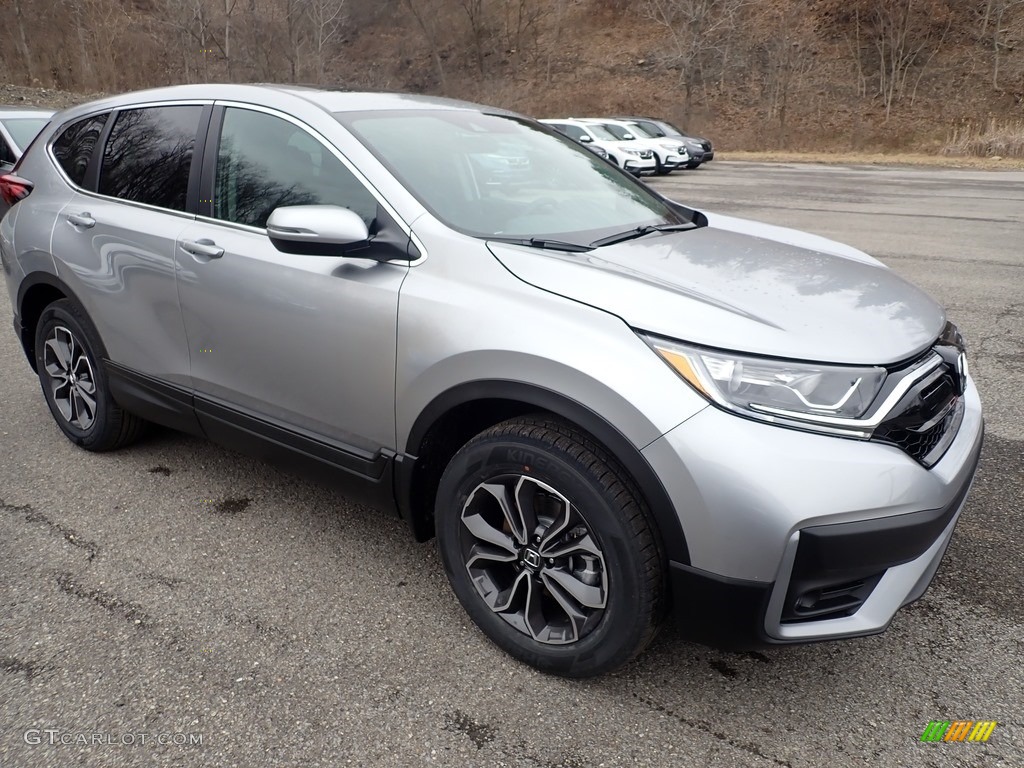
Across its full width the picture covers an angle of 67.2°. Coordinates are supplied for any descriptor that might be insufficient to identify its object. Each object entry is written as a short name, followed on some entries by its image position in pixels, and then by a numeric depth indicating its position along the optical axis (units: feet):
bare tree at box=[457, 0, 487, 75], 175.01
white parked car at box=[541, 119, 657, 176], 66.13
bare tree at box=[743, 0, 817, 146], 126.72
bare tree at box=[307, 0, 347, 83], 158.10
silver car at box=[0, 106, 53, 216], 26.50
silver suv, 6.50
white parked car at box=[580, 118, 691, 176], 69.72
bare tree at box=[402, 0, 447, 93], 175.32
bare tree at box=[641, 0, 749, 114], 129.39
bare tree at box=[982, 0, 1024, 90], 123.85
